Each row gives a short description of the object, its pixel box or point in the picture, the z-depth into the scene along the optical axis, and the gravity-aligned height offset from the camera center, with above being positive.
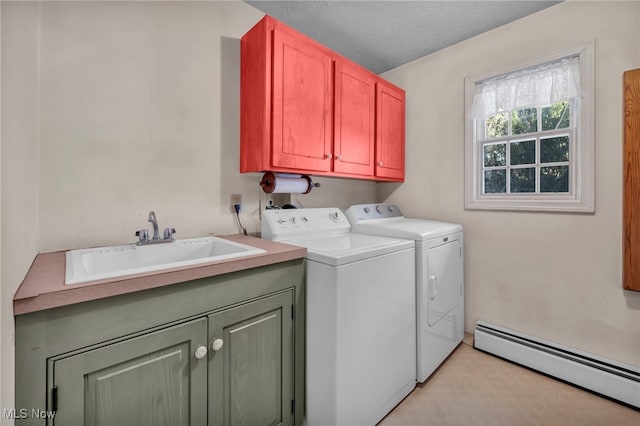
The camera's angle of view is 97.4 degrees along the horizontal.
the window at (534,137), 1.82 +0.56
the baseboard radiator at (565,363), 1.59 -0.95
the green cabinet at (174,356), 0.76 -0.48
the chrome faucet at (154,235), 1.38 -0.11
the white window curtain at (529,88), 1.87 +0.91
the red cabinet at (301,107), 1.65 +0.70
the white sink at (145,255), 0.96 -0.19
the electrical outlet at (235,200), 1.88 +0.09
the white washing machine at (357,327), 1.27 -0.56
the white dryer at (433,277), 1.74 -0.43
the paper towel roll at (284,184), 1.90 +0.21
